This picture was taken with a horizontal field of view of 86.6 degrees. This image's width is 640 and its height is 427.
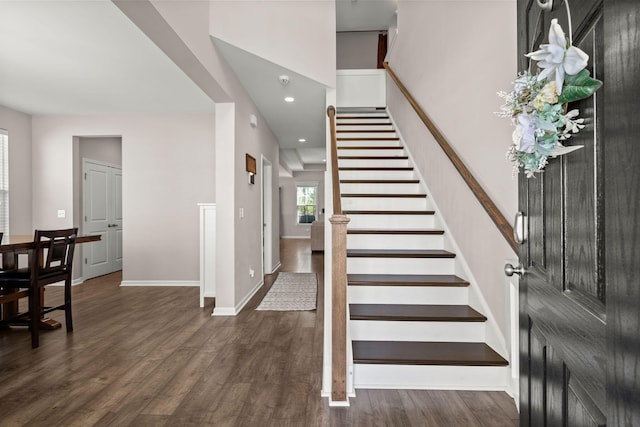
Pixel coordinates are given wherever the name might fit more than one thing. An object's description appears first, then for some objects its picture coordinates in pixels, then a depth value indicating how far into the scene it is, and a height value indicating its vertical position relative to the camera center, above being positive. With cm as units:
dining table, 321 -75
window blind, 470 +48
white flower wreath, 68 +24
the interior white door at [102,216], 554 -2
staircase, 207 -64
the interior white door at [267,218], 609 -9
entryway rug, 400 -109
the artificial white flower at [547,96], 73 +25
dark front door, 55 -8
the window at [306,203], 1297 +38
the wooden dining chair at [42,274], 281 -53
